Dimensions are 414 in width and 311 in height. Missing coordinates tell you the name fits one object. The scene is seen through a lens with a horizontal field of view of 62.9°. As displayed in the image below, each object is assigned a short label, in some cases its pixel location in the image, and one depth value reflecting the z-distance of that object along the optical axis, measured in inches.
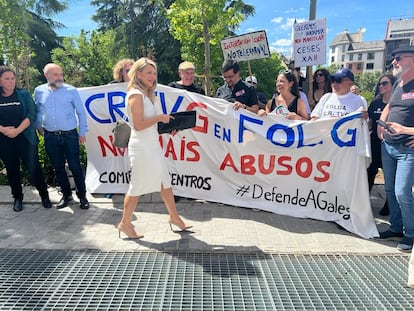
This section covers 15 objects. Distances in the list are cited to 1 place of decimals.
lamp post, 240.6
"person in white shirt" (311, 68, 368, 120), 163.3
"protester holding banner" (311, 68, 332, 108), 212.8
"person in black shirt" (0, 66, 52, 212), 173.2
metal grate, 104.3
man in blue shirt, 175.8
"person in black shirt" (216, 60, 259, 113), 180.2
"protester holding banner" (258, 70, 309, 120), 171.8
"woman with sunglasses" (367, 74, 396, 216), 169.8
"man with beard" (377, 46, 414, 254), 130.0
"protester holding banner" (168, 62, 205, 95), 193.9
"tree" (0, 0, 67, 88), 394.6
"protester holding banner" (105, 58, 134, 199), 194.5
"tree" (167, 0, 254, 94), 383.2
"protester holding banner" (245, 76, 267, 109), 261.1
